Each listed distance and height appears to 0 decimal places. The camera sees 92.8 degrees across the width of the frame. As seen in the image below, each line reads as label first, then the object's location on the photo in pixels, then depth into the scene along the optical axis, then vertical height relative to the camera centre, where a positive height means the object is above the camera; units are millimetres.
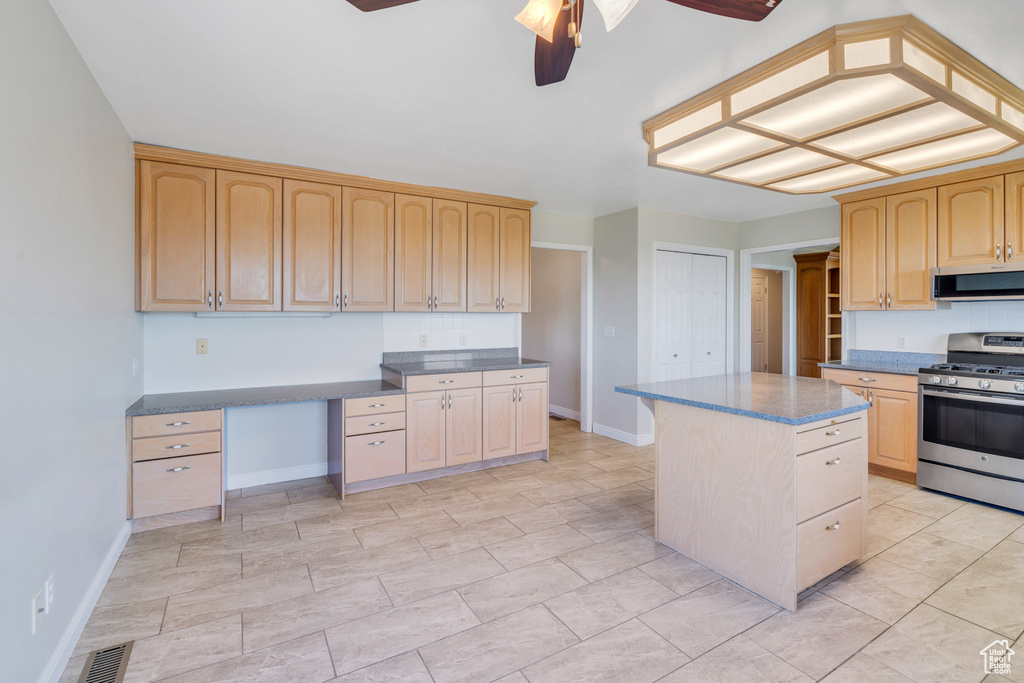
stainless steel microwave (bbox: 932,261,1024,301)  3350 +393
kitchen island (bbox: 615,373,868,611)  2148 -687
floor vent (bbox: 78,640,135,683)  1734 -1201
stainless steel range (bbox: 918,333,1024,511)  3184 -577
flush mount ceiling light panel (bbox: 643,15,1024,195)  1848 +1012
